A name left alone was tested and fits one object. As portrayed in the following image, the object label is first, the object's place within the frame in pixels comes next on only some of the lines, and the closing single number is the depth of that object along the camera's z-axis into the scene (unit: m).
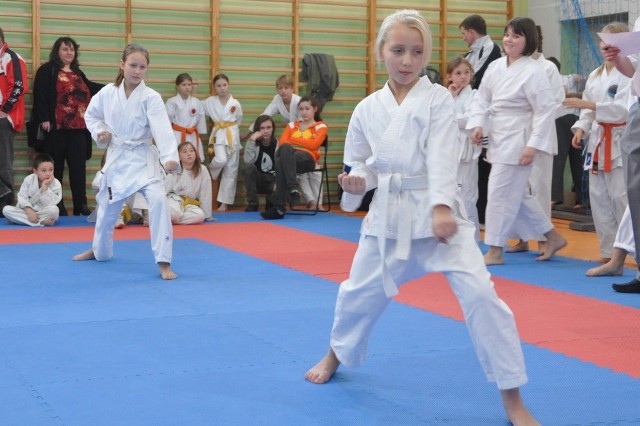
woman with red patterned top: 8.74
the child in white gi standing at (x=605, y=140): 5.66
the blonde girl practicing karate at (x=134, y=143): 5.24
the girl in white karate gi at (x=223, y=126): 9.51
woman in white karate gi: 5.60
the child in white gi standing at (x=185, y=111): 9.27
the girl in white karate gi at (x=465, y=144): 6.90
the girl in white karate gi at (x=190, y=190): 8.48
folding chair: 9.52
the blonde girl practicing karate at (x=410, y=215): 2.51
